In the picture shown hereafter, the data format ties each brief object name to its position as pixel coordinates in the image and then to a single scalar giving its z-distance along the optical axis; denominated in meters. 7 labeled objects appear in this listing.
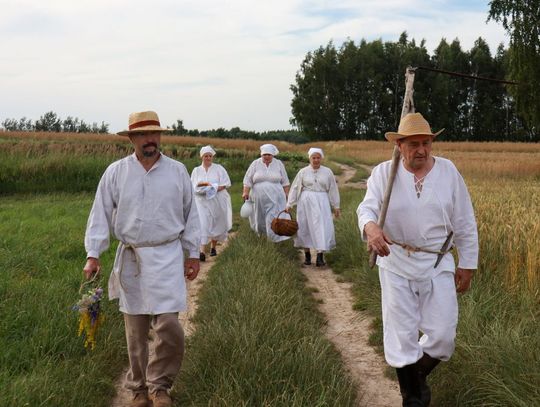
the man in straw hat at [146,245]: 4.21
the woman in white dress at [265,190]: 10.68
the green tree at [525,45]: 23.14
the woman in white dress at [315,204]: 9.91
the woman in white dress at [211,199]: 10.50
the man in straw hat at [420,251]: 3.94
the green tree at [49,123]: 54.38
